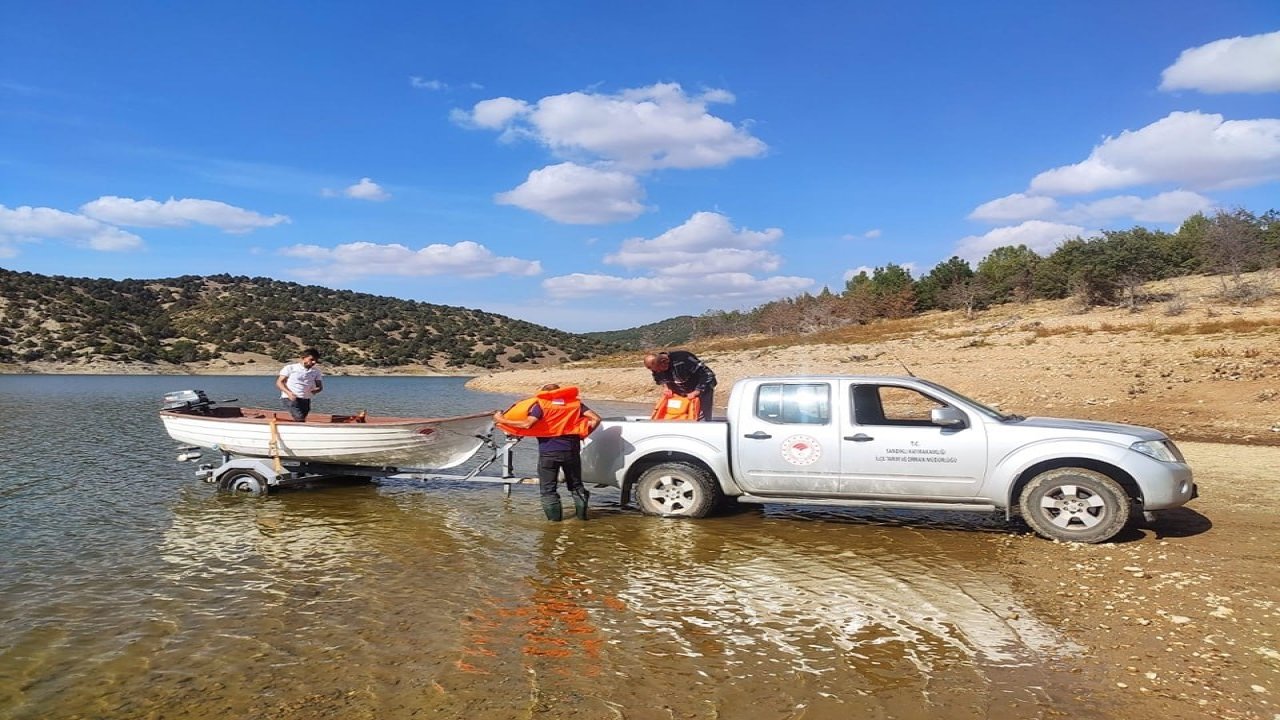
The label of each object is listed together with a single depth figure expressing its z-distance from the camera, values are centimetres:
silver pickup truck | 760
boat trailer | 1050
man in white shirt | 1151
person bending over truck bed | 995
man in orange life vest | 862
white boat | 1020
